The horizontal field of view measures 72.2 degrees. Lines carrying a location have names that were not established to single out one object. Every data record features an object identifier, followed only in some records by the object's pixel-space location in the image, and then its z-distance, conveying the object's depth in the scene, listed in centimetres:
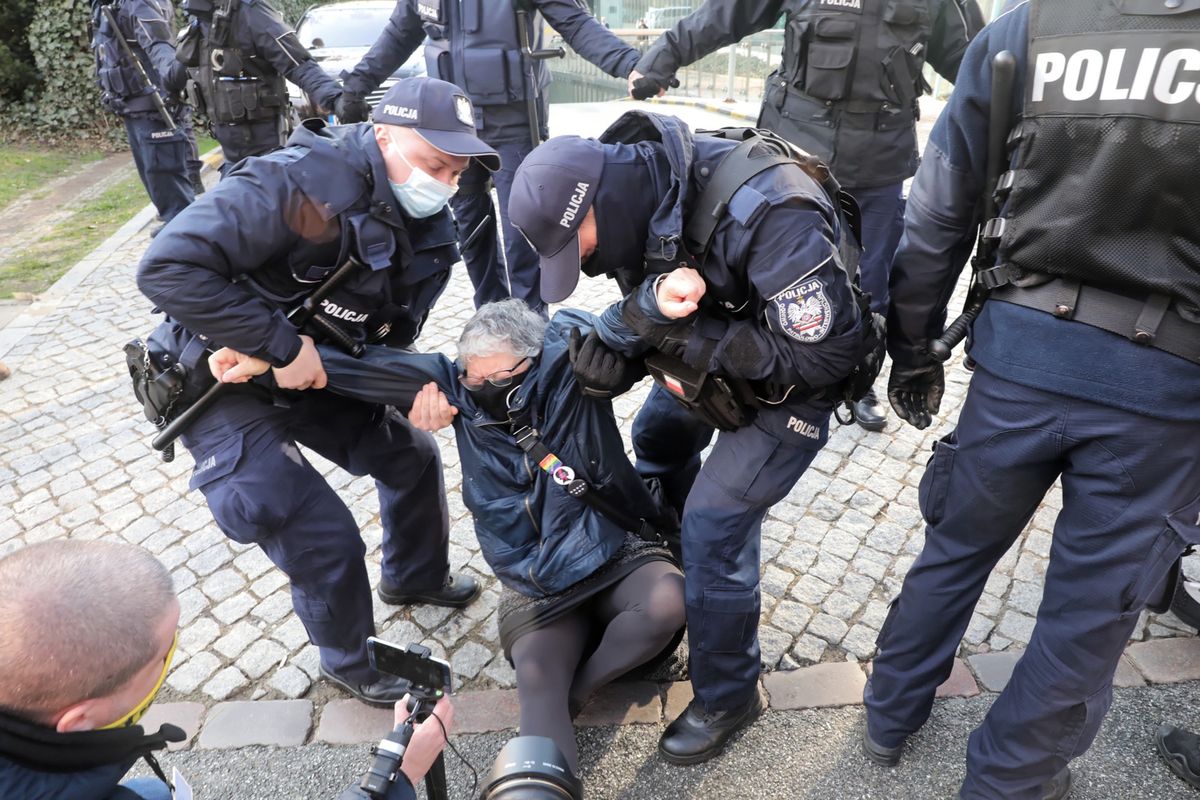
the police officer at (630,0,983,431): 380
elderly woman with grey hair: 261
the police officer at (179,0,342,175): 580
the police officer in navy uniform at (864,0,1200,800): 171
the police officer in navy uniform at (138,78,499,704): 244
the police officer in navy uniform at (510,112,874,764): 212
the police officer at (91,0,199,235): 696
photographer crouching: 133
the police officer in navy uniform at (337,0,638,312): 488
